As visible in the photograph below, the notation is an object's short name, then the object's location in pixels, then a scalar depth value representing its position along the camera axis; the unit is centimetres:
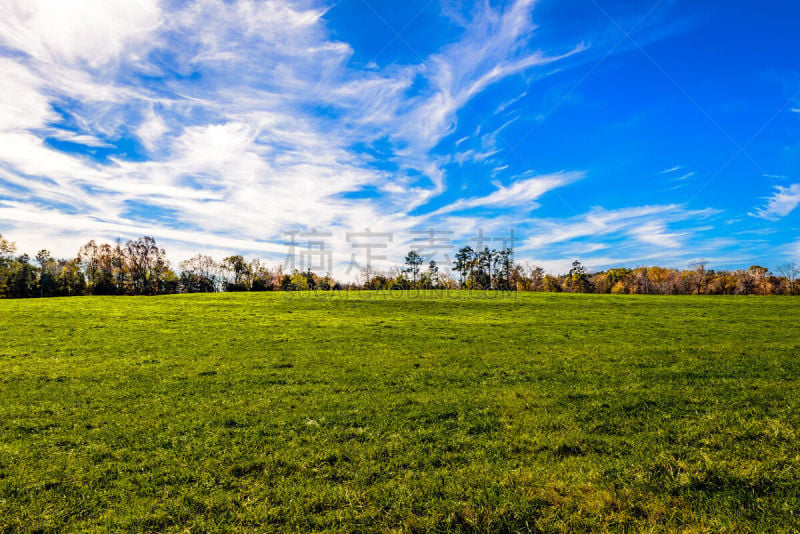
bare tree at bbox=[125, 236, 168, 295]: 9331
